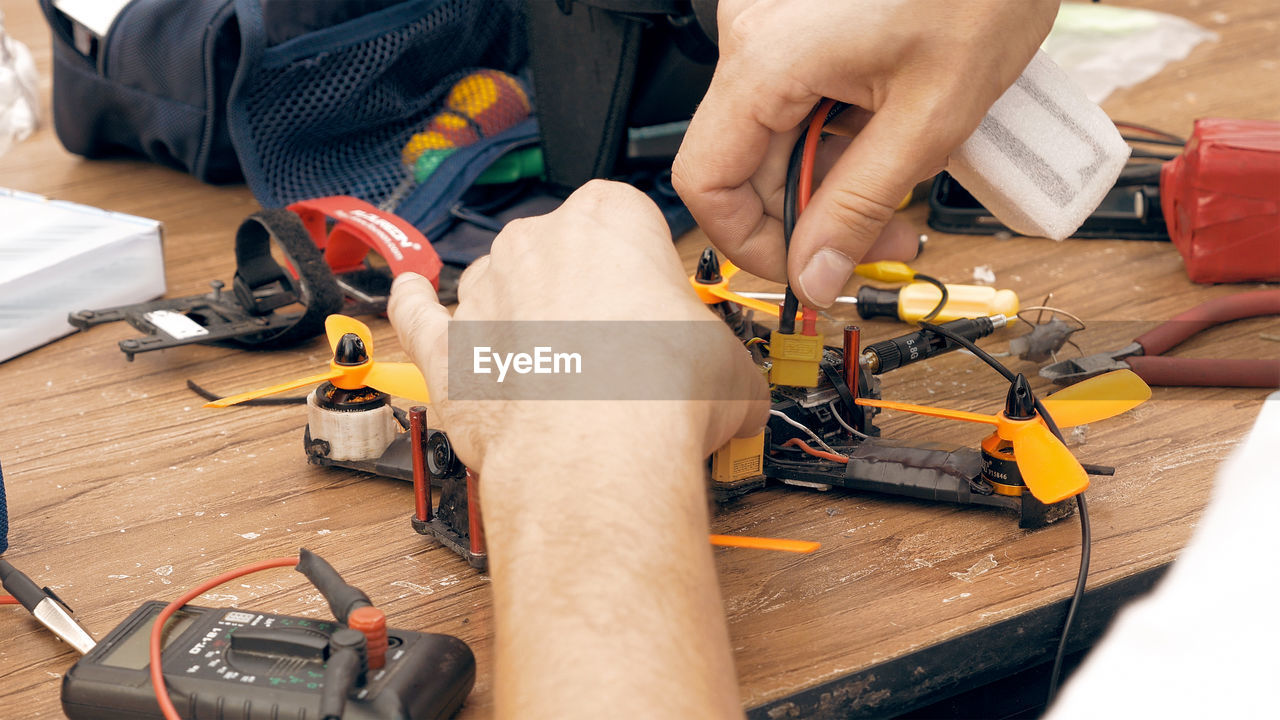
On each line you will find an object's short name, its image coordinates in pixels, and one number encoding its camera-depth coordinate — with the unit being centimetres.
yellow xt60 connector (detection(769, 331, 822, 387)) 89
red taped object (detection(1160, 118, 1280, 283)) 102
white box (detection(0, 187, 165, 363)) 99
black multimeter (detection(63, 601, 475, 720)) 79
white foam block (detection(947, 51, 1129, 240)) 88
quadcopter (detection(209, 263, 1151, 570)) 86
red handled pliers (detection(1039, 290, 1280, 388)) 95
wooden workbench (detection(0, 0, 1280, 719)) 83
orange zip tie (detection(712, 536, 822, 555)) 85
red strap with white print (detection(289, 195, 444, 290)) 101
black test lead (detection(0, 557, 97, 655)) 83
